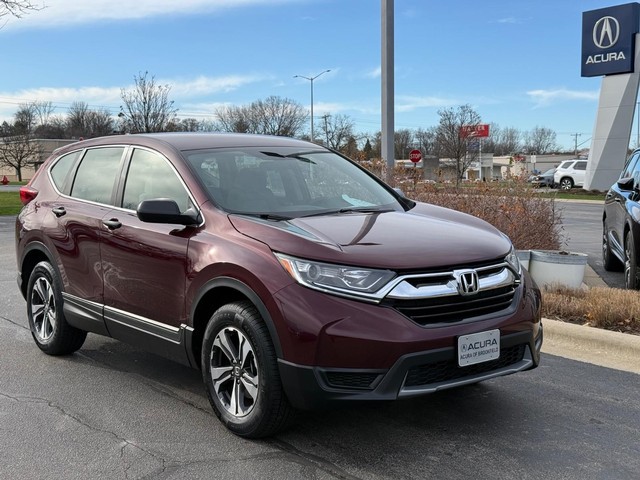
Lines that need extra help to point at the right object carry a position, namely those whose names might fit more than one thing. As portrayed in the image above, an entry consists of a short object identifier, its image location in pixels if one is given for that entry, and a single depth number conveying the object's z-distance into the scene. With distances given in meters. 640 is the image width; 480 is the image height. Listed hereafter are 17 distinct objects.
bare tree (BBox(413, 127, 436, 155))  77.43
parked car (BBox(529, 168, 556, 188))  42.30
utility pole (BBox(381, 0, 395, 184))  12.27
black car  7.13
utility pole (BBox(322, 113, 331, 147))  73.81
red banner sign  46.72
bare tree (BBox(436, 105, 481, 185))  48.28
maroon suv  3.25
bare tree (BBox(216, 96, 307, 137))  82.81
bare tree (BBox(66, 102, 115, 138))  74.49
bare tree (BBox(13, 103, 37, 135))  86.00
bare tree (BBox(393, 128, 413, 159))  87.69
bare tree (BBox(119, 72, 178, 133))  40.22
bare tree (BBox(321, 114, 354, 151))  70.29
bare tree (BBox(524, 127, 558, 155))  125.44
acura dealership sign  30.92
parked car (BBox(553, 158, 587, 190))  38.08
